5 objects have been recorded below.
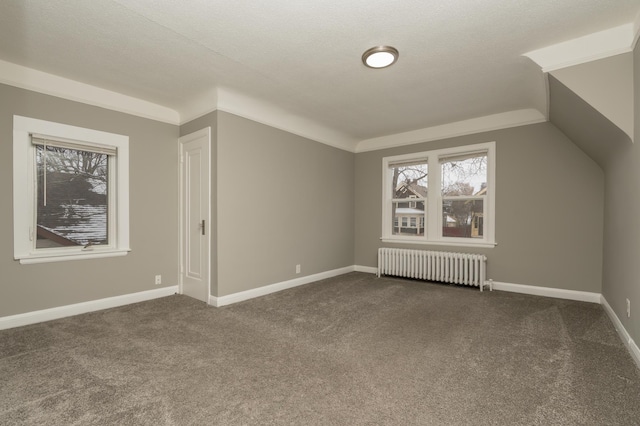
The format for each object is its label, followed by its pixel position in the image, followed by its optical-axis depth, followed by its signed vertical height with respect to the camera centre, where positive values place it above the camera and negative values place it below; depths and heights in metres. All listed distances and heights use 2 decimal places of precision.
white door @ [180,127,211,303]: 3.79 -0.05
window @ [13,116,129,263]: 3.01 +0.19
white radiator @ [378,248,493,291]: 4.49 -0.89
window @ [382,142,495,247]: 4.64 +0.24
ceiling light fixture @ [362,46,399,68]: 2.69 +1.43
